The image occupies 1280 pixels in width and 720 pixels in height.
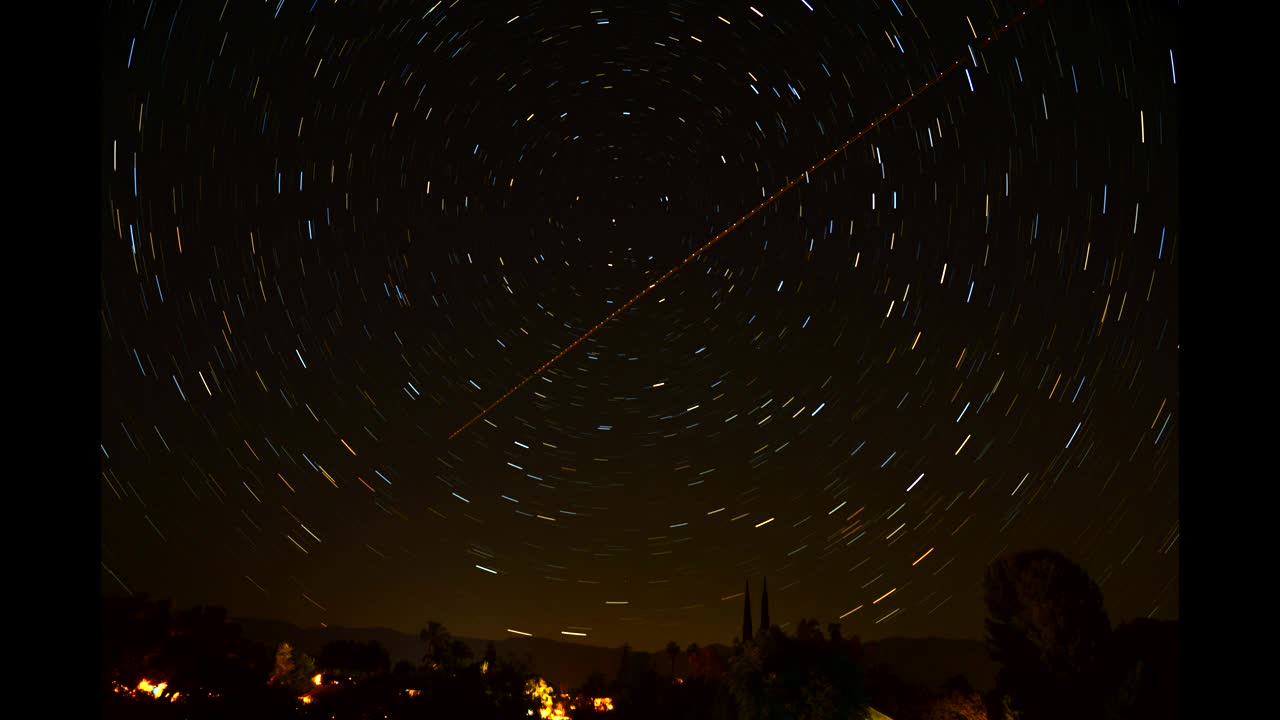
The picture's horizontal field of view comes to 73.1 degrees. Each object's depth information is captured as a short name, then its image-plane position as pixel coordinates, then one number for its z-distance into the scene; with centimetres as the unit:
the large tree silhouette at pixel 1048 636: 3127
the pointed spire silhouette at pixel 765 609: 7388
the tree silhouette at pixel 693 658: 5916
